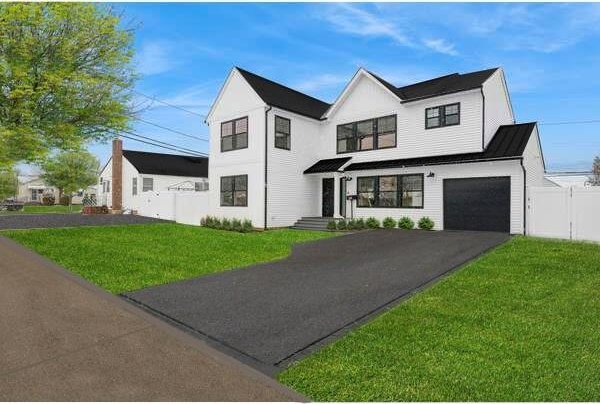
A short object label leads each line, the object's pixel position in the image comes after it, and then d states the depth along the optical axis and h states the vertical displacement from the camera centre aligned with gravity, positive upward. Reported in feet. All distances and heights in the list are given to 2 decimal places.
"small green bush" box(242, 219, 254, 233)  60.75 -4.64
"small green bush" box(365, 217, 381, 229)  60.23 -3.86
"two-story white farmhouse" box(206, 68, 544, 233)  52.26 +7.87
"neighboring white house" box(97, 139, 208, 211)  106.42 +6.73
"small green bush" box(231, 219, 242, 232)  61.90 -4.53
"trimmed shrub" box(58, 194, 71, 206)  171.36 -1.13
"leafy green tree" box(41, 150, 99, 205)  150.44 +9.51
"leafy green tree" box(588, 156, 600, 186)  113.28 +9.26
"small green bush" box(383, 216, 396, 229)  58.96 -3.73
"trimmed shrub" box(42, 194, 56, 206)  177.18 -1.48
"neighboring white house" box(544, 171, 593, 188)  126.11 +8.99
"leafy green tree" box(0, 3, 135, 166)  39.19 +14.07
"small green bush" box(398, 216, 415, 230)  56.90 -3.61
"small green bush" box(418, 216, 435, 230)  55.42 -3.50
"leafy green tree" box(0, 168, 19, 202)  141.69 +4.40
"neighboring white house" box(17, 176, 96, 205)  217.85 +4.06
